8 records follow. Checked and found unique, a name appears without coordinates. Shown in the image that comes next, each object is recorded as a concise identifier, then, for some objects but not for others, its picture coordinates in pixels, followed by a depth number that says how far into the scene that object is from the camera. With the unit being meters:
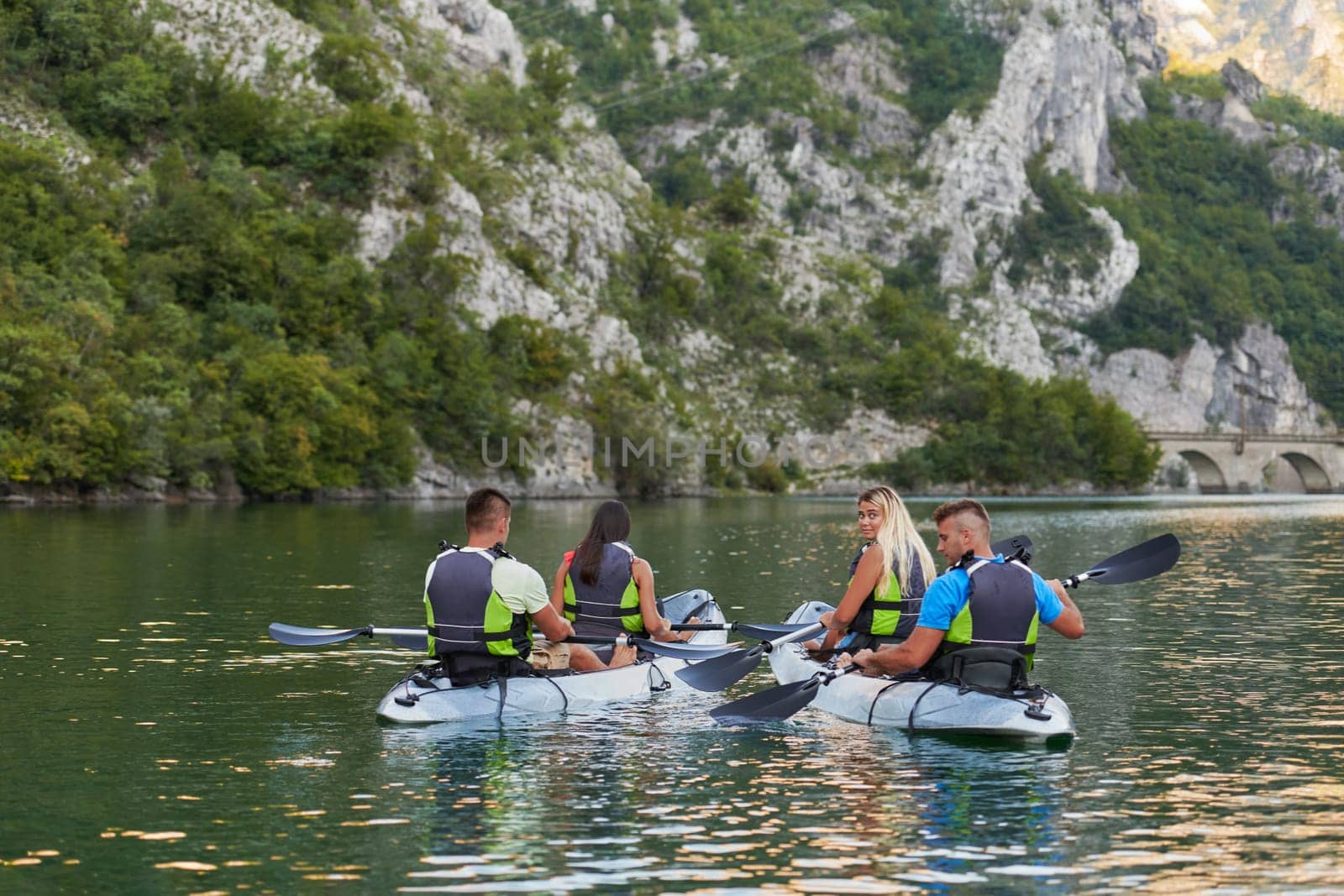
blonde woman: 17.19
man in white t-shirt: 16.27
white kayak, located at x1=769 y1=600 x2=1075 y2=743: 15.55
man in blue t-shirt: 15.36
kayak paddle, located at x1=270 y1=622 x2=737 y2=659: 18.84
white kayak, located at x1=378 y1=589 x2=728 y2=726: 16.59
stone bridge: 166.88
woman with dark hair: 18.58
